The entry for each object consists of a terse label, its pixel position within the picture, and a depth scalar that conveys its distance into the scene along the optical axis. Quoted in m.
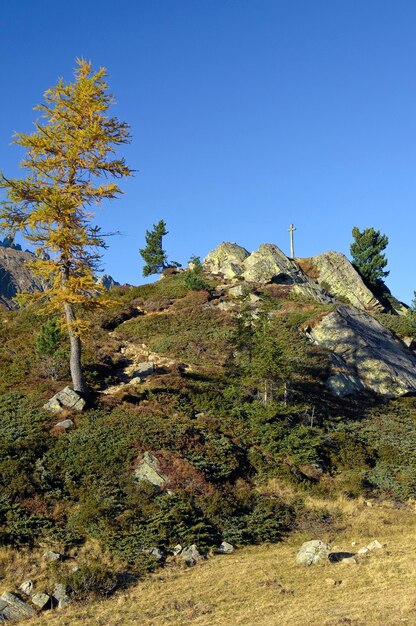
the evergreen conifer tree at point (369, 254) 65.56
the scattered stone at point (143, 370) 29.17
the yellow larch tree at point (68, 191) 22.64
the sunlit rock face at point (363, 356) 34.00
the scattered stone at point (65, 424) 21.19
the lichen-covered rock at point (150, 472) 18.69
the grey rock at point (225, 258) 60.75
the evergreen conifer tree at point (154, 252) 67.69
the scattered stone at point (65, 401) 22.75
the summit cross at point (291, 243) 69.32
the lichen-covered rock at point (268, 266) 56.31
